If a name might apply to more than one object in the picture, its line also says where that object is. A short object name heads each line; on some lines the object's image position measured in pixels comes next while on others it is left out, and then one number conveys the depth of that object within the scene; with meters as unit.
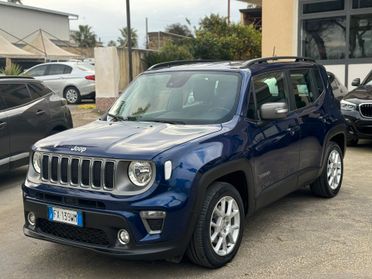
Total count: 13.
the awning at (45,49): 29.59
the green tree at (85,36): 86.38
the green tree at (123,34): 74.75
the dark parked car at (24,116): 7.38
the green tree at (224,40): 22.23
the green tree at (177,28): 54.72
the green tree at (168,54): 16.97
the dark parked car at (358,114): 9.33
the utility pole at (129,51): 14.55
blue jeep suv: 3.82
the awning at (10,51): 25.73
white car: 17.22
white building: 40.06
